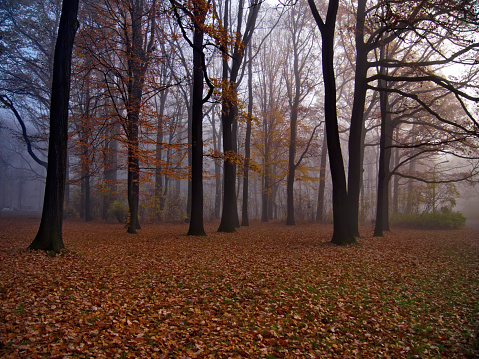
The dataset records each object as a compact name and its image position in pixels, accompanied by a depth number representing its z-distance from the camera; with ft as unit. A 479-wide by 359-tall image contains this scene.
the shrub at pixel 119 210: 59.82
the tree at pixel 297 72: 61.05
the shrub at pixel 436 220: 59.21
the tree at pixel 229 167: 41.75
